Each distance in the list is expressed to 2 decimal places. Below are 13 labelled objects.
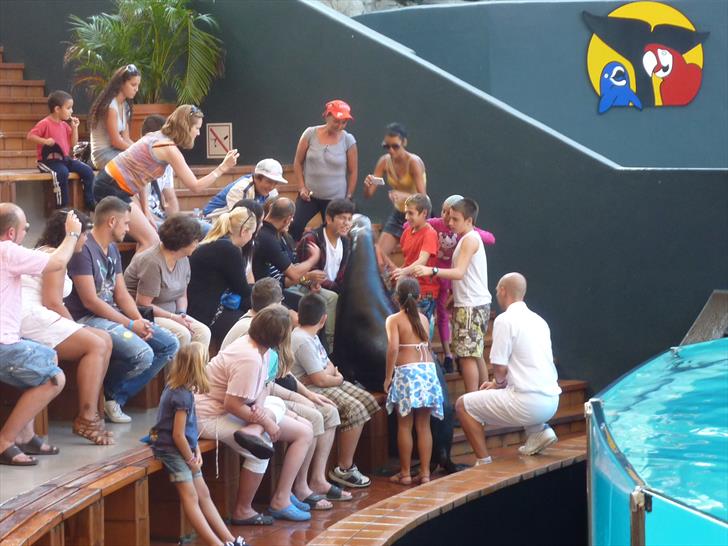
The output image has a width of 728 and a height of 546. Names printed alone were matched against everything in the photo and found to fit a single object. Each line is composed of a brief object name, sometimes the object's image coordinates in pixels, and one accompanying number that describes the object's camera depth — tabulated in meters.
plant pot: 23.45
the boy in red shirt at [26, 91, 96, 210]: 19.87
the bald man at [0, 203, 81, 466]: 14.24
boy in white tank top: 19.55
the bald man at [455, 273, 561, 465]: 18.02
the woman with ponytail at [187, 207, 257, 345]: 17.09
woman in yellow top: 21.37
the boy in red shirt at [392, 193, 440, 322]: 19.70
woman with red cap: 21.41
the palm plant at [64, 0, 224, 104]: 23.81
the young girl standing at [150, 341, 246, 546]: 14.16
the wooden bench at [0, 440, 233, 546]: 12.34
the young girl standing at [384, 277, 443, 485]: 17.69
